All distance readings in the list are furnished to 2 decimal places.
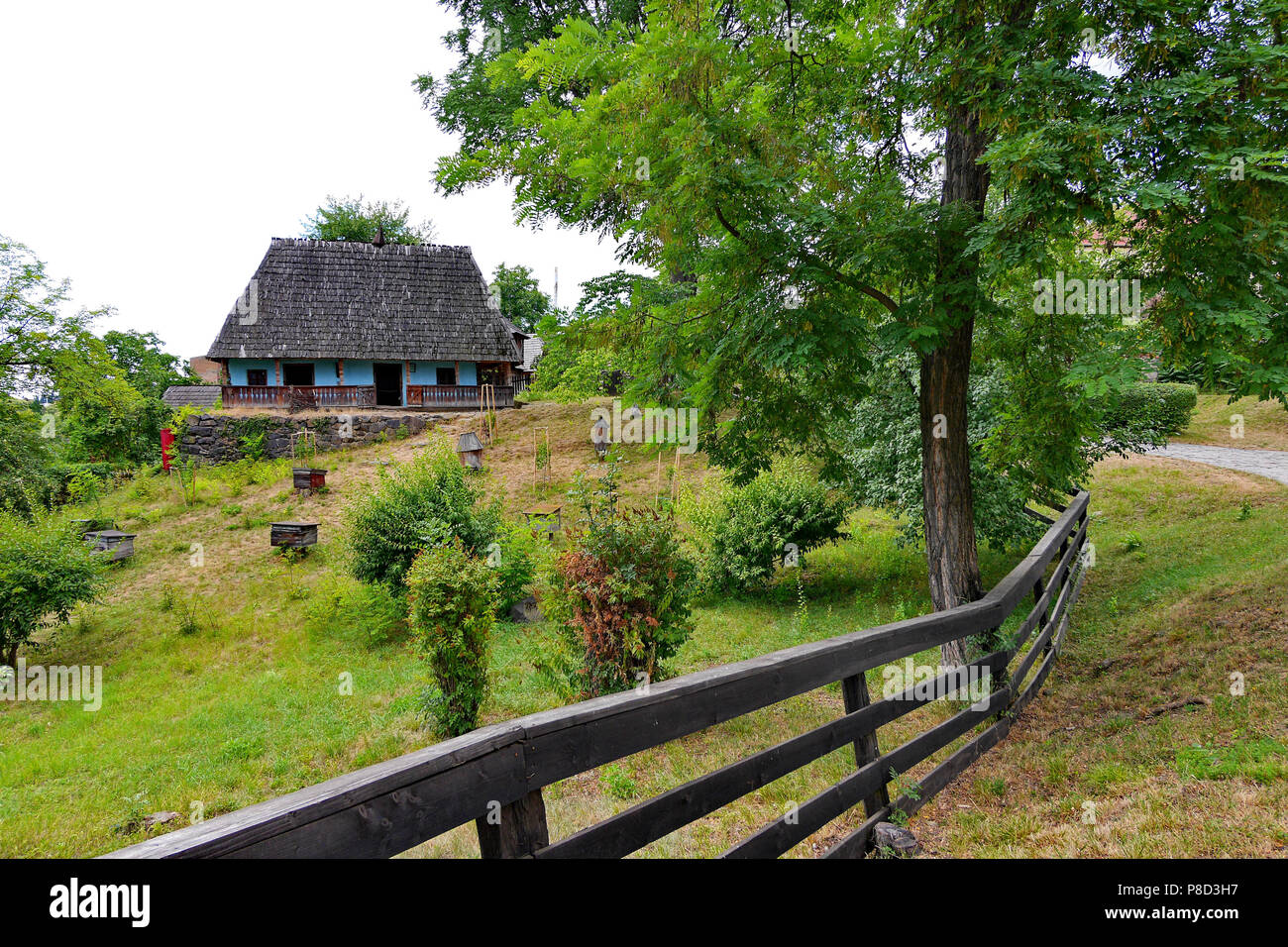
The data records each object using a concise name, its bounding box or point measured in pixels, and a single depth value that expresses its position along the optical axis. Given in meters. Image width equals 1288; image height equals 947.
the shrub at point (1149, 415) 10.72
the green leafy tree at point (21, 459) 18.63
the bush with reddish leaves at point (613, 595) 6.46
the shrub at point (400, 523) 11.70
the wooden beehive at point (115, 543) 15.58
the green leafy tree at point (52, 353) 18.80
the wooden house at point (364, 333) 26.88
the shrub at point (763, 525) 12.30
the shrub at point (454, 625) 6.61
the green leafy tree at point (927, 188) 3.91
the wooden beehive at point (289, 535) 15.48
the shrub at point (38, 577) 11.25
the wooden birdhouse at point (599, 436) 21.28
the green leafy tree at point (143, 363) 44.84
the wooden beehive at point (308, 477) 19.31
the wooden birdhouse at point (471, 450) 20.23
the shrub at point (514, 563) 12.10
